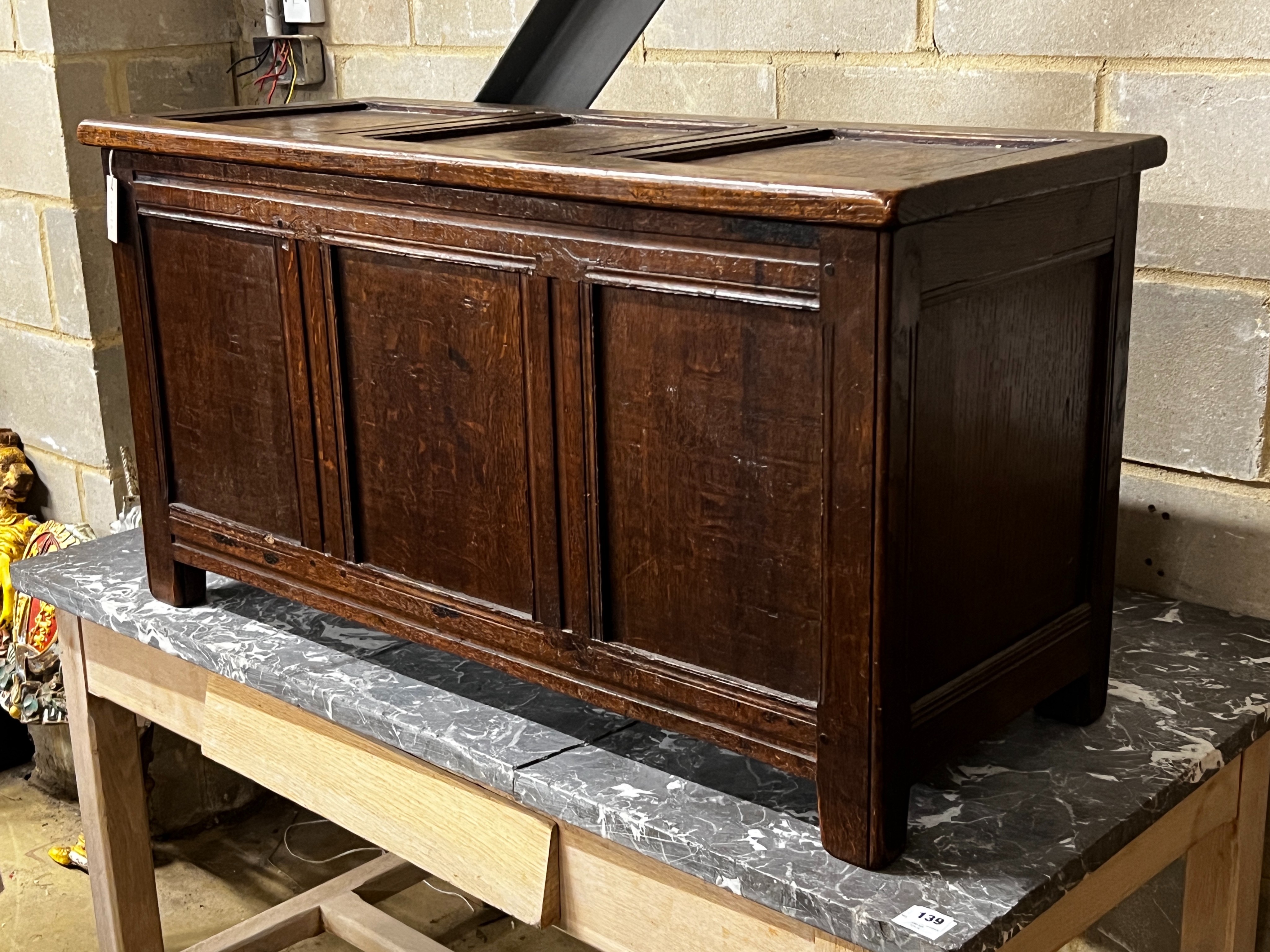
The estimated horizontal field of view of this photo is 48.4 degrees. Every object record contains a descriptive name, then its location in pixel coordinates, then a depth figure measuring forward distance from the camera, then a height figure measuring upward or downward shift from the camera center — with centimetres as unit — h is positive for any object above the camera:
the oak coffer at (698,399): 114 -31
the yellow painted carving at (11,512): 277 -87
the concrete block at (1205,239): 160 -22
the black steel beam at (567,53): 194 +0
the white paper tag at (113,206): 171 -16
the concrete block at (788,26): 185 +3
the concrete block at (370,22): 248 +7
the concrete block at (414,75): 239 -2
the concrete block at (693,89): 202 -5
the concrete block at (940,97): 173 -6
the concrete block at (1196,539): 168 -59
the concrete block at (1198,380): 163 -39
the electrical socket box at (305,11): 258 +9
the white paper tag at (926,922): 112 -67
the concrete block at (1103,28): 156 +2
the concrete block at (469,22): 230 +6
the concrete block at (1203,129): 158 -10
